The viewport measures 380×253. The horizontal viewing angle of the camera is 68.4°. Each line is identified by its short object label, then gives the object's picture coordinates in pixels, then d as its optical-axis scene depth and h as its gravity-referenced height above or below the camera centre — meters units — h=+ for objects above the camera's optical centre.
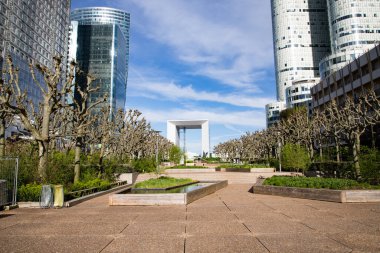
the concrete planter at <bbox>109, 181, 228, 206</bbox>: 12.57 -1.82
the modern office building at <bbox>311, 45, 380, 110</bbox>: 49.08 +15.52
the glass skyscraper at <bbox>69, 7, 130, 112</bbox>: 145.25 +58.12
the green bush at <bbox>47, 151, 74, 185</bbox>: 14.73 -0.62
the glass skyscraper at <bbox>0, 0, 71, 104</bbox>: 76.75 +40.73
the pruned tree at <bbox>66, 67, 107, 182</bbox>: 18.01 +2.80
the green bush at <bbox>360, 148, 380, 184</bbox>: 16.72 -0.75
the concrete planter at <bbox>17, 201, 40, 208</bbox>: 12.34 -1.92
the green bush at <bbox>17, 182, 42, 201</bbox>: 12.63 -1.51
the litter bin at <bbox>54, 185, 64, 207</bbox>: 12.15 -1.60
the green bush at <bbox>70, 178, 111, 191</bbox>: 15.76 -1.55
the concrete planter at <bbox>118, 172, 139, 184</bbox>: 26.39 -1.72
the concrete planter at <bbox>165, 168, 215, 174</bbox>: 35.67 -1.64
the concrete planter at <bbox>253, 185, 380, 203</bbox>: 12.44 -1.82
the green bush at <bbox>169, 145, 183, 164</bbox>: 63.57 +0.72
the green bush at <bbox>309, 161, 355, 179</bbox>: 21.59 -1.22
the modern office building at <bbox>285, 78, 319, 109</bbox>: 109.69 +25.32
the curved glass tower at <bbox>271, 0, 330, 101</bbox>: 142.75 +60.58
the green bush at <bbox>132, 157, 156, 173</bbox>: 36.67 -0.88
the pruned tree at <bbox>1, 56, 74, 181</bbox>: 14.73 +3.08
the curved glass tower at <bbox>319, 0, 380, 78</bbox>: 103.74 +49.21
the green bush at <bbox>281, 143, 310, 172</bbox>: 30.59 -0.19
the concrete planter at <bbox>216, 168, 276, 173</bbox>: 32.91 -1.56
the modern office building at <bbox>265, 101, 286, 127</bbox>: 135.75 +22.72
